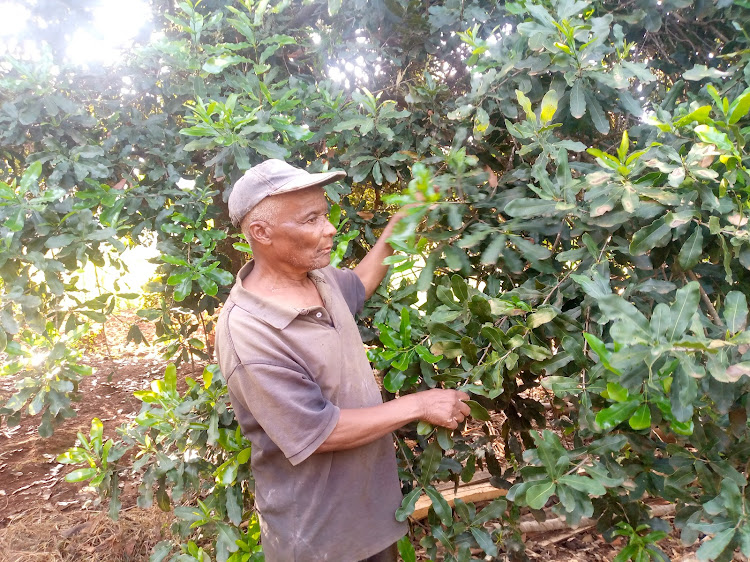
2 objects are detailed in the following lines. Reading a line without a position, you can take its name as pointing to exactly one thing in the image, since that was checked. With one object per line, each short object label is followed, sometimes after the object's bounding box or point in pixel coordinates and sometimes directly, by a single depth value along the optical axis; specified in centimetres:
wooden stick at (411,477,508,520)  350
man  176
